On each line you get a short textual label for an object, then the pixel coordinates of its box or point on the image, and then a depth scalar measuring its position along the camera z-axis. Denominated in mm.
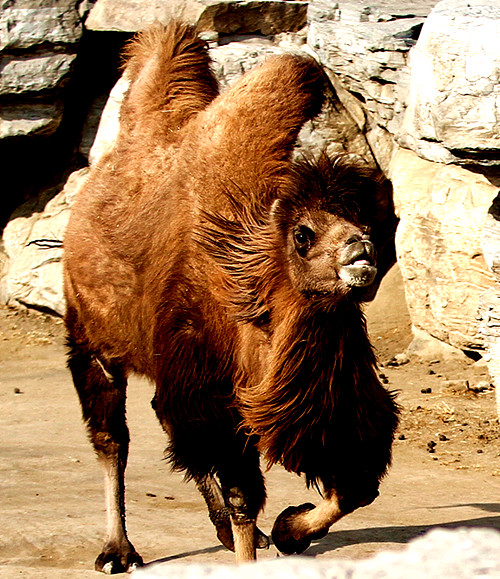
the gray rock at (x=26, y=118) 22437
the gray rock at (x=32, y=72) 21922
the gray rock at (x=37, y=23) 21937
